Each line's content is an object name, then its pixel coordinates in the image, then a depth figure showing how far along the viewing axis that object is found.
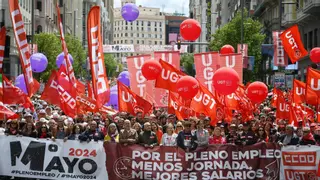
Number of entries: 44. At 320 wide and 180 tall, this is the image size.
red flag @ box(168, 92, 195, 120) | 17.17
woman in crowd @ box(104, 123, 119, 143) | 13.13
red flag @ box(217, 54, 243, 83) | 19.69
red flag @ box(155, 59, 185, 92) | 17.81
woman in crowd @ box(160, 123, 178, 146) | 12.33
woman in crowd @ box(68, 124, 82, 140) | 12.94
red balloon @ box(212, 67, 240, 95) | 17.53
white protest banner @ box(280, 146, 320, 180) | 11.79
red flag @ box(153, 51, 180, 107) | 19.36
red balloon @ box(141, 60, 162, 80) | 18.59
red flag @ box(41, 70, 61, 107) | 17.23
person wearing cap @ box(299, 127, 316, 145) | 11.98
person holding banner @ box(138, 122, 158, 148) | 12.24
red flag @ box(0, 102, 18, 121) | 14.04
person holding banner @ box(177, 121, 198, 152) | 11.96
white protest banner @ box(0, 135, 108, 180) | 12.38
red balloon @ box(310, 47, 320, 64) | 26.42
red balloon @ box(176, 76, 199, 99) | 16.70
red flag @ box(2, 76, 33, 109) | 15.81
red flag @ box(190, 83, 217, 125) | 16.92
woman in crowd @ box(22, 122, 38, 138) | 12.81
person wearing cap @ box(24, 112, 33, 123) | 12.94
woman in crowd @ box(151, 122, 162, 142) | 13.20
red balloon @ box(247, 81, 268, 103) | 20.06
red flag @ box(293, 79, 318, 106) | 17.92
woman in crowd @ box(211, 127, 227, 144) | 12.61
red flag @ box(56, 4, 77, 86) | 17.56
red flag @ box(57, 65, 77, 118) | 16.92
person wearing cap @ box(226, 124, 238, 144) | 12.67
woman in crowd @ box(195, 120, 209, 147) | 11.98
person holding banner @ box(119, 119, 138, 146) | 12.20
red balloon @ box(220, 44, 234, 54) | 29.49
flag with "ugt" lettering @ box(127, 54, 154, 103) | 19.27
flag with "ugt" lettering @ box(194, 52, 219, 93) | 19.12
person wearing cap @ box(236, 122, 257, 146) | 12.14
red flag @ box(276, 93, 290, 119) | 16.78
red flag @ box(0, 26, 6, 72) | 15.49
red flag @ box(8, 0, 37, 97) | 15.35
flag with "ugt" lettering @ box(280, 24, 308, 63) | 23.50
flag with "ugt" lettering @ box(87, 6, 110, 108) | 16.36
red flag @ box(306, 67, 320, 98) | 17.03
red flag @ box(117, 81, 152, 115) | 16.47
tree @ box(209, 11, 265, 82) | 48.50
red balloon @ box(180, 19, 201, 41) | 24.03
